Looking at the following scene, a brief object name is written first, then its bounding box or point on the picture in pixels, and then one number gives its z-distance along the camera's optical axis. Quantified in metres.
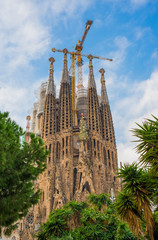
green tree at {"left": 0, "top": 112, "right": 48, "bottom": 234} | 12.42
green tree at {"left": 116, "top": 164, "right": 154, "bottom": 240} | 13.03
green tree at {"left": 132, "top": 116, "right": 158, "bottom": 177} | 12.90
